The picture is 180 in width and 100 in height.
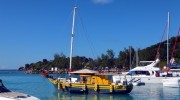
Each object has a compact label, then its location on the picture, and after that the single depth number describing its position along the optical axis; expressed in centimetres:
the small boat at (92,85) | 4462
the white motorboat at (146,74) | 6831
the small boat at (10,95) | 1658
